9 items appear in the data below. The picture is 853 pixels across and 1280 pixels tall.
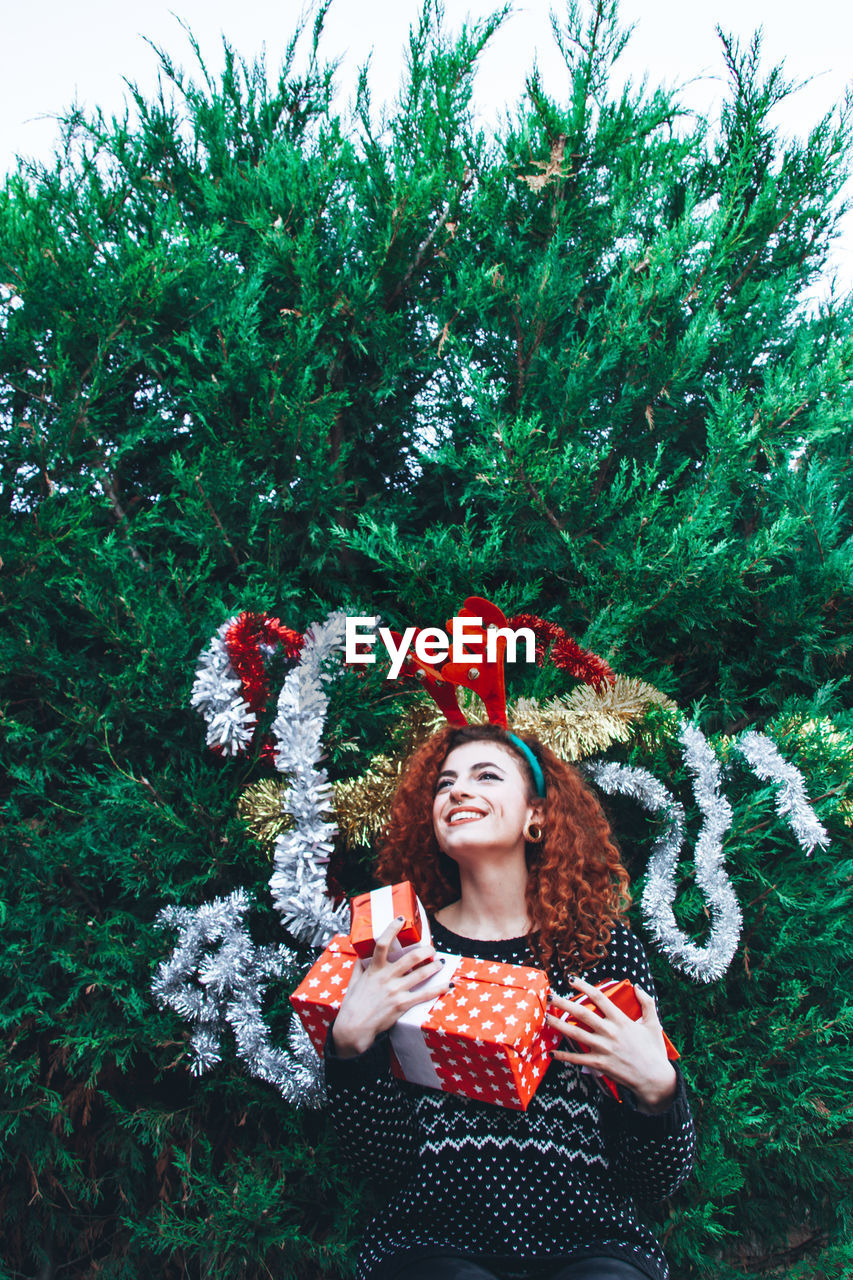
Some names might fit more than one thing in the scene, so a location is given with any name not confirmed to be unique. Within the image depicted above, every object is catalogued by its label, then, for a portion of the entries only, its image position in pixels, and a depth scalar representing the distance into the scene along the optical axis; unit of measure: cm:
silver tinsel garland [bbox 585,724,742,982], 182
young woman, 141
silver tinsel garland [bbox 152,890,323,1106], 175
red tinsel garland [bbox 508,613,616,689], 190
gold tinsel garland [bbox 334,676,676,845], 186
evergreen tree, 188
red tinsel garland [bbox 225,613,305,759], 187
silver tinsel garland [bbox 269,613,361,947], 177
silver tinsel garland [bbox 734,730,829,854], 184
